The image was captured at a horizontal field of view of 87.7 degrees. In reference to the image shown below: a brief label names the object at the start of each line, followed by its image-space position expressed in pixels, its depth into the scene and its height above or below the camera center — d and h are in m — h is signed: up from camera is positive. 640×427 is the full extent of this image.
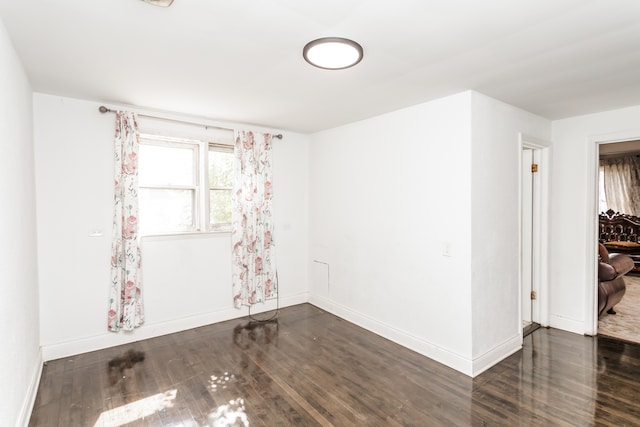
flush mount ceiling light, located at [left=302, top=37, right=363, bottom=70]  1.94 +0.95
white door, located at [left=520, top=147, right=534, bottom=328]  3.80 -0.33
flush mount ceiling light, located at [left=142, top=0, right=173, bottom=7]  1.56 +0.98
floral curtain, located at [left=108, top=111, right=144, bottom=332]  3.31 -0.22
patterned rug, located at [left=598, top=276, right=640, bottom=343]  3.58 -1.38
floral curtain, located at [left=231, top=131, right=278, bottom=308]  4.09 -0.17
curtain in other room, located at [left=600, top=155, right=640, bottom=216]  6.70 +0.43
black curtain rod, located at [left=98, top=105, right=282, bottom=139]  3.19 +0.97
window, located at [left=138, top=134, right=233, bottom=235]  3.63 +0.28
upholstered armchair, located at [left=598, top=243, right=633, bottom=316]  3.82 -0.92
